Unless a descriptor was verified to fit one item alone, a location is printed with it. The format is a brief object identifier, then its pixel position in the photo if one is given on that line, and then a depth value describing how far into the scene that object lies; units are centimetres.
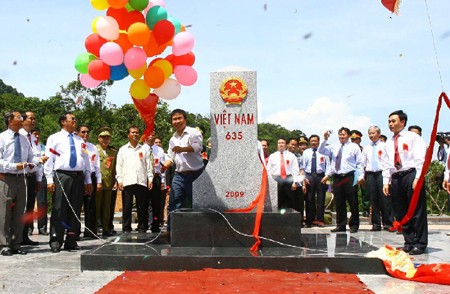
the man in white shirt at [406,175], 688
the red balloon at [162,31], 641
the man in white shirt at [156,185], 970
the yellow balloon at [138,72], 648
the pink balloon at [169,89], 673
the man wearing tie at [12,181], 705
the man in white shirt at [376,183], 1008
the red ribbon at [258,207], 646
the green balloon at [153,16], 645
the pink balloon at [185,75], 675
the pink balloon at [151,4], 659
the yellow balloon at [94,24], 660
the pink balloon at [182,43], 658
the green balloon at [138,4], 638
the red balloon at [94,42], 643
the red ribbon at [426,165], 496
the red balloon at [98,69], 639
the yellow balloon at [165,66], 656
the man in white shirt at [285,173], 1077
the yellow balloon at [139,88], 661
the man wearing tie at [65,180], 732
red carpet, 466
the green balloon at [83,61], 655
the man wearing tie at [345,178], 974
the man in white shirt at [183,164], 741
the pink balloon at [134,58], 629
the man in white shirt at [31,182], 814
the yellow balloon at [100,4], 648
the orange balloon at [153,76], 648
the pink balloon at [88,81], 661
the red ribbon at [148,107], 687
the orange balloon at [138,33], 623
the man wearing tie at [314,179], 1112
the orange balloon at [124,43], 639
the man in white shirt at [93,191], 898
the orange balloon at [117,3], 632
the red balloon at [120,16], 645
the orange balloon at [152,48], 646
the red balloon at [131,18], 645
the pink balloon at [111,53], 620
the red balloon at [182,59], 675
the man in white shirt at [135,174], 942
